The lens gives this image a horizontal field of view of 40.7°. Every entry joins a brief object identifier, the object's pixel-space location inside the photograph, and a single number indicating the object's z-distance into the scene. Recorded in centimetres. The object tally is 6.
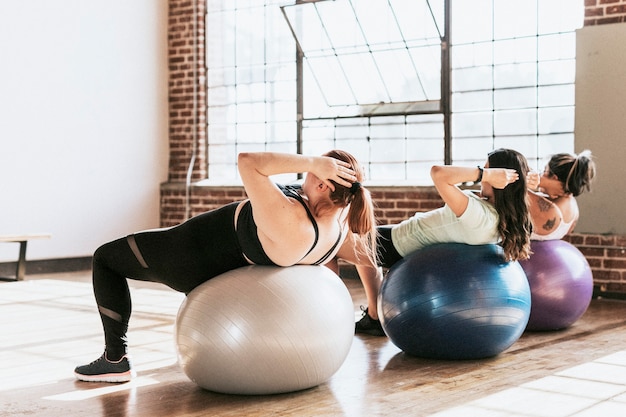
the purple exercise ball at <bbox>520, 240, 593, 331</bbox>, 429
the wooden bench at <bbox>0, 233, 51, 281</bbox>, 687
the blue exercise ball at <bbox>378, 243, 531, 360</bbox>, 353
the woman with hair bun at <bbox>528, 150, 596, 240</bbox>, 444
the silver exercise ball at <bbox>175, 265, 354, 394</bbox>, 290
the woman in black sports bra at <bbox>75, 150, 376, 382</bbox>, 289
